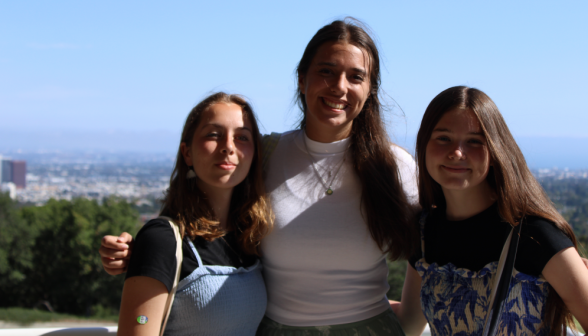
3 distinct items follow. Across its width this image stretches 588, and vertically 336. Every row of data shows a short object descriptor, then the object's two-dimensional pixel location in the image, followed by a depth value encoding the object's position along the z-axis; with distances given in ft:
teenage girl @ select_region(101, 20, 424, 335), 7.56
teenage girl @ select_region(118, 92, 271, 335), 5.94
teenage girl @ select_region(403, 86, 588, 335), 5.96
